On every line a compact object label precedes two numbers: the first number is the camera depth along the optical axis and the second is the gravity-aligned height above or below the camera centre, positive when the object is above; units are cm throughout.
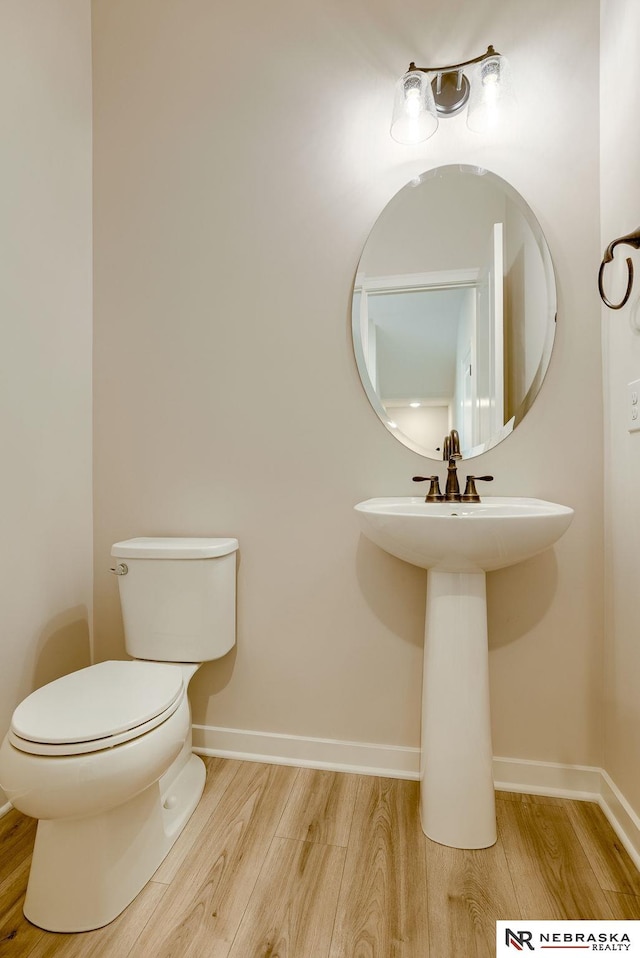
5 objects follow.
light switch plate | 124 +17
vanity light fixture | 145 +110
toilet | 99 -62
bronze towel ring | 119 +54
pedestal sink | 126 -55
